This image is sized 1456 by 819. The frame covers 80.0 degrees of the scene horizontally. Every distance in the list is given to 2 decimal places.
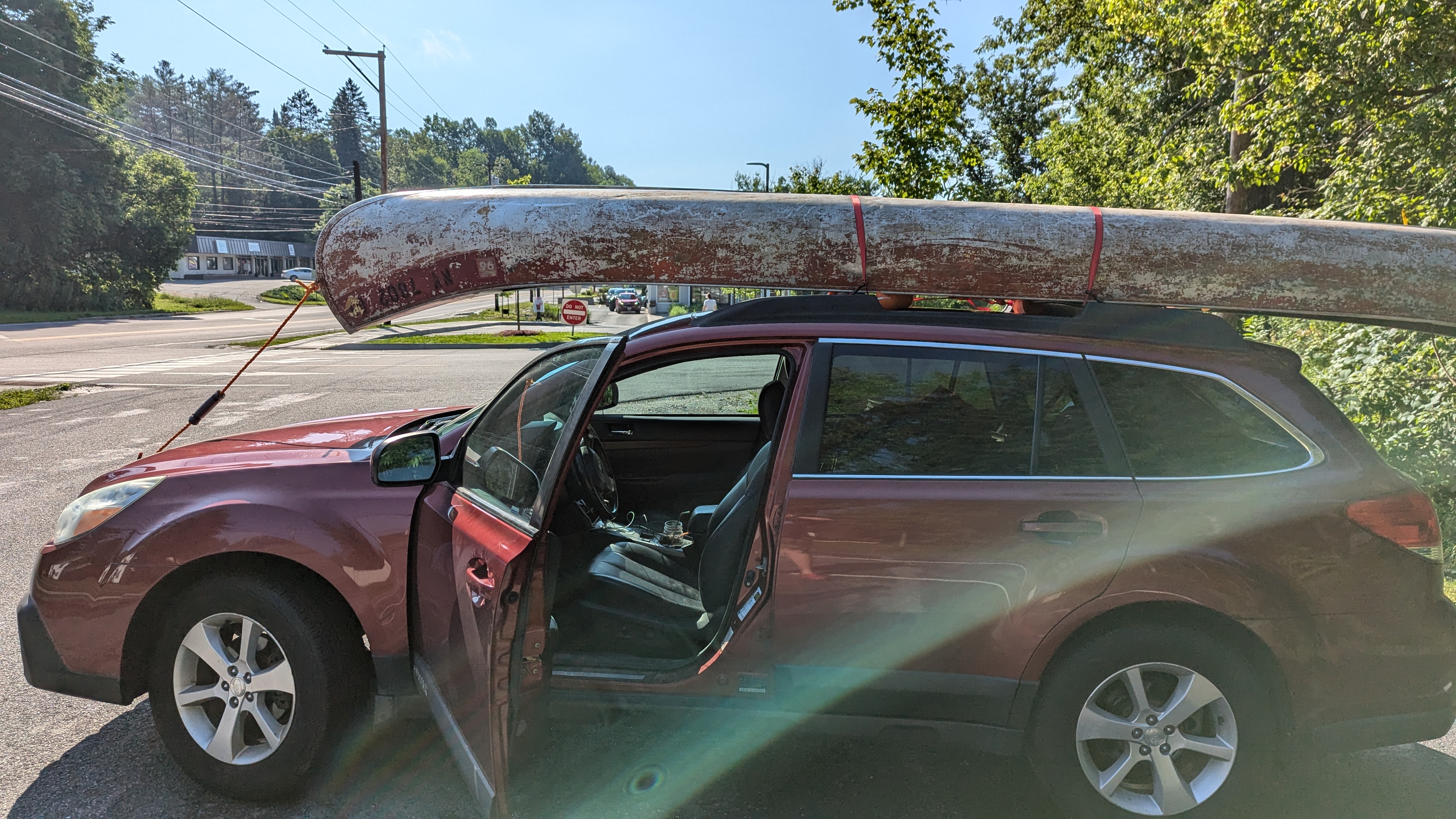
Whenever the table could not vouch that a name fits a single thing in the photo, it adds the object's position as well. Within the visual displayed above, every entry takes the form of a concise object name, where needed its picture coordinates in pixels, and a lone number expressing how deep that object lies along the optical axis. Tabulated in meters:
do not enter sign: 23.44
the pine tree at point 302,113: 168.25
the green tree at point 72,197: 38.31
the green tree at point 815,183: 28.71
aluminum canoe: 2.72
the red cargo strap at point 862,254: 2.76
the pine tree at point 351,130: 157.88
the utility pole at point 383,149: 30.50
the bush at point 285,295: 55.88
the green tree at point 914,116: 9.73
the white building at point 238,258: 88.06
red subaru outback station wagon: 2.63
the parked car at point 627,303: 50.41
